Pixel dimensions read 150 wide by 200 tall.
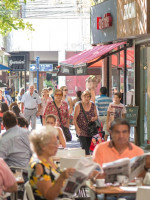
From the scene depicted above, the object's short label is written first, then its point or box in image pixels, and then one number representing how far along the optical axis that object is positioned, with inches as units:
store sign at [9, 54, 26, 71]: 2145.4
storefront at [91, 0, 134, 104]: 822.5
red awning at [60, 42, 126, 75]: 804.6
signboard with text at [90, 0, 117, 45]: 847.6
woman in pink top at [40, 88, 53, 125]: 933.7
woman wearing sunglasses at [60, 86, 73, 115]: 900.8
